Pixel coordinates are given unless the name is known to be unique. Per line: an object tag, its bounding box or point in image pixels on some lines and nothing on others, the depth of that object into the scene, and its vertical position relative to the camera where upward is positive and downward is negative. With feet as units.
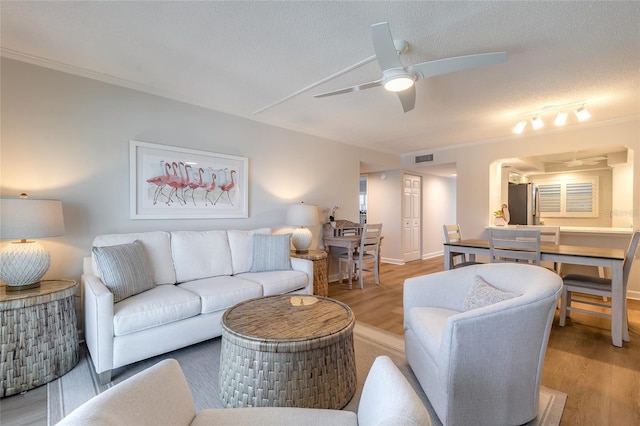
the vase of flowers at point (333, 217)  15.01 -0.36
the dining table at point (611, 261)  8.11 -1.54
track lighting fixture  10.45 +3.85
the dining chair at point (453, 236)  11.95 -1.16
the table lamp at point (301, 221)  12.65 -0.47
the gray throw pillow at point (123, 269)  7.22 -1.55
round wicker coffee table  4.91 -2.71
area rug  5.55 -3.84
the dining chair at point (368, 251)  14.60 -2.16
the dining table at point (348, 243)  14.23 -1.64
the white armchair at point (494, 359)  4.53 -2.46
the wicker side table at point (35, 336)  5.90 -2.75
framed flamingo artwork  9.46 +0.99
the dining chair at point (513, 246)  9.32 -1.18
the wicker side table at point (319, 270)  11.84 -2.53
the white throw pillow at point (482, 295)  5.72 -1.76
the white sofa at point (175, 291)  6.45 -2.27
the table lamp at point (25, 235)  6.33 -0.57
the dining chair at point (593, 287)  8.27 -2.35
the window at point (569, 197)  18.80 +0.89
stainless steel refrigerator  17.71 +0.40
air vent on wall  18.85 +3.50
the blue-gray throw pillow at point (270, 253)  10.63 -1.61
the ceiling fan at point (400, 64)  5.63 +3.23
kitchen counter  12.37 -0.92
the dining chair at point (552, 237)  11.49 -1.10
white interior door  21.12 -0.59
